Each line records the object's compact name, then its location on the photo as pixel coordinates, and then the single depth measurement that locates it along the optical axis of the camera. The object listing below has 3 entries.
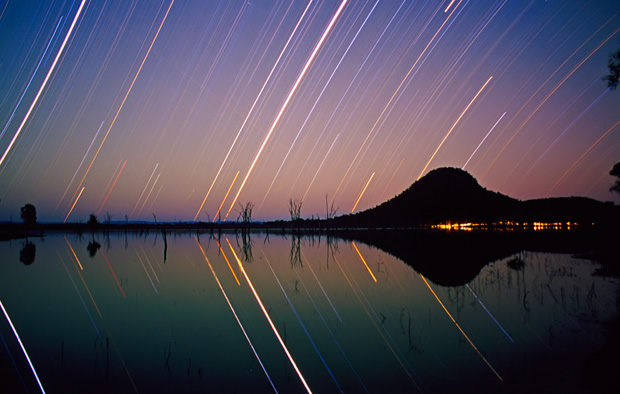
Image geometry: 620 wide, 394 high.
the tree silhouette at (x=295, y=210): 100.25
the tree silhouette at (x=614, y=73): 18.20
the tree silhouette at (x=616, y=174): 32.28
